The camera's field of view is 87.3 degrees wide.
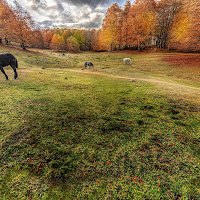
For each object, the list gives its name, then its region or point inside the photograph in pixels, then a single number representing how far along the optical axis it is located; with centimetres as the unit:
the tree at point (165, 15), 3222
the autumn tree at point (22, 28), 2376
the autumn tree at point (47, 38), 7231
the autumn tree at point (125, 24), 3405
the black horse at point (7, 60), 610
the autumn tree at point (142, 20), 3011
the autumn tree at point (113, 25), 3527
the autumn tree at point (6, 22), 2330
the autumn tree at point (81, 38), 7106
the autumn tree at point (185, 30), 1833
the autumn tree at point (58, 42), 5825
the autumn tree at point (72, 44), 5939
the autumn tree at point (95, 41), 6228
